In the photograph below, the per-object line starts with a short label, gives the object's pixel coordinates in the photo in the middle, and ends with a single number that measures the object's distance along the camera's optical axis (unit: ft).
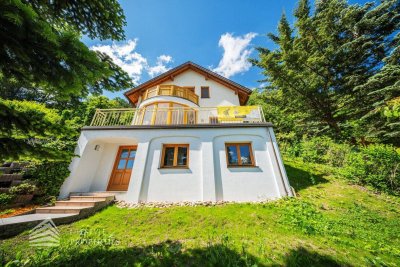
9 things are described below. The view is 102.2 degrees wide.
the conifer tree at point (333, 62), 41.06
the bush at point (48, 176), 23.11
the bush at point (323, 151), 32.37
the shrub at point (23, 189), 21.30
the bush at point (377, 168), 23.04
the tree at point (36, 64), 6.65
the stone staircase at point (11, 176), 22.02
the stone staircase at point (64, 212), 14.96
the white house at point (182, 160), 23.65
